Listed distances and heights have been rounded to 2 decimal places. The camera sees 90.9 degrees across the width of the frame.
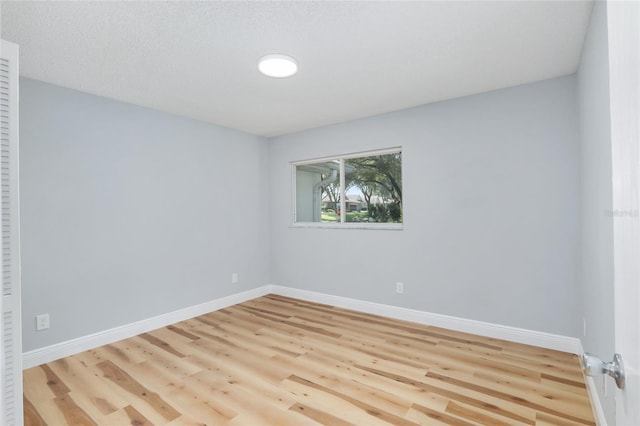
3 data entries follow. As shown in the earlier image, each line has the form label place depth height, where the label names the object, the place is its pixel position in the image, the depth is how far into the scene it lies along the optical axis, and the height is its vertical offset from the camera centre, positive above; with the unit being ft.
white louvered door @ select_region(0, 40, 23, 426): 5.22 -0.29
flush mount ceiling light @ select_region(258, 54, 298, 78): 7.68 +3.80
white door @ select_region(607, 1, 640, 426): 1.65 +0.14
